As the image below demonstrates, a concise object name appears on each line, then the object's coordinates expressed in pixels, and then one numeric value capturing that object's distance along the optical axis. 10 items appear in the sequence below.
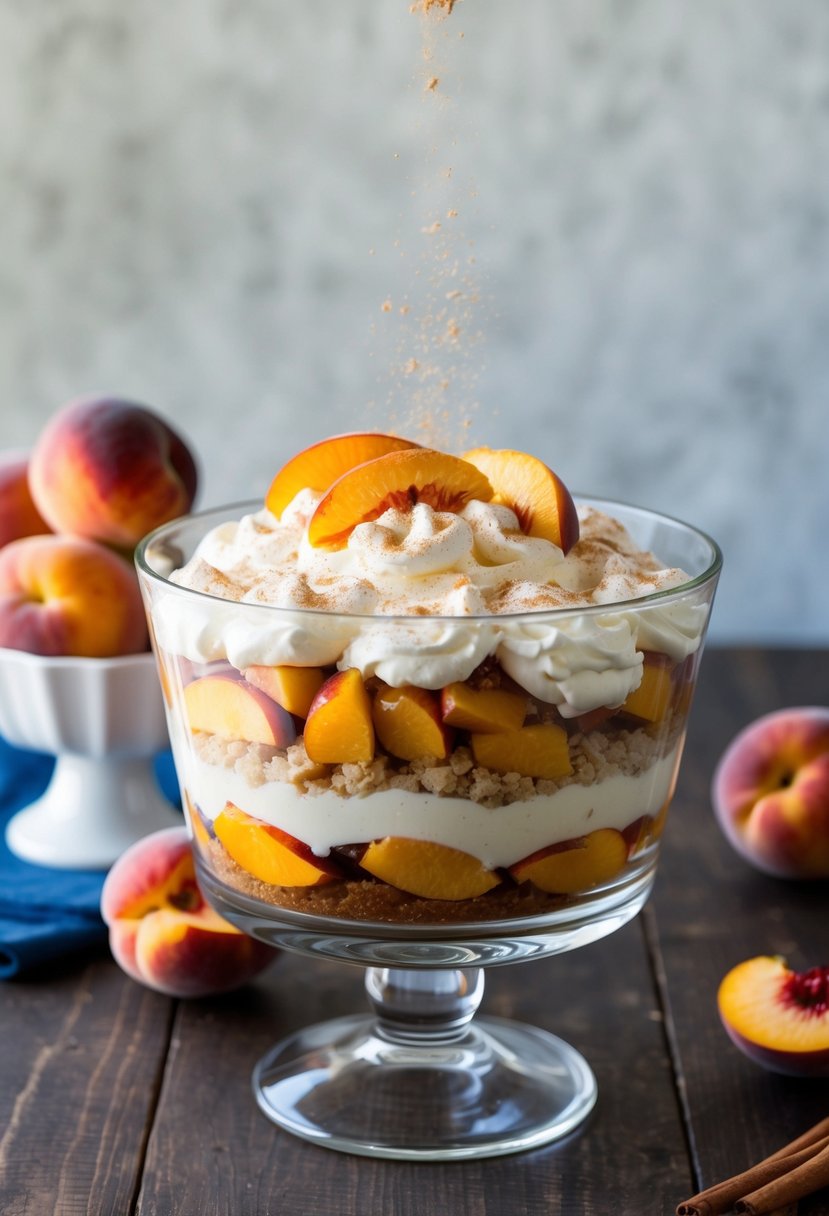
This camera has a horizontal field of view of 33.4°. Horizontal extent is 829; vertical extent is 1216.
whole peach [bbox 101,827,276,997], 1.19
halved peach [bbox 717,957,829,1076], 1.08
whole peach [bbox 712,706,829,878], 1.42
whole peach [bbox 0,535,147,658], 1.46
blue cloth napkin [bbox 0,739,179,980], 1.27
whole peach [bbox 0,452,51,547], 1.61
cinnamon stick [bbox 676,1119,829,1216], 0.93
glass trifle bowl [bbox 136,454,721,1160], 0.87
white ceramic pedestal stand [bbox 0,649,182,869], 1.46
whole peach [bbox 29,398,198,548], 1.51
